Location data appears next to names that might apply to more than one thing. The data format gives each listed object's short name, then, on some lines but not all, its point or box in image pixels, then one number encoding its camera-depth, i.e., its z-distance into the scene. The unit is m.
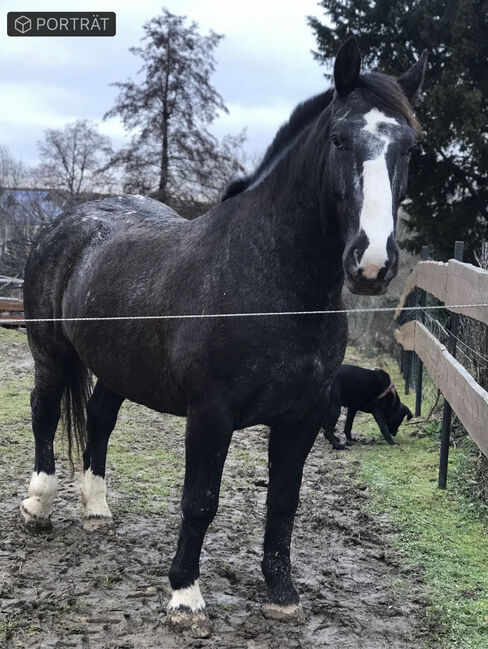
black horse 2.55
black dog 7.04
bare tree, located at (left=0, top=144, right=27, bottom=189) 30.38
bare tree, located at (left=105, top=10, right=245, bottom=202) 18.27
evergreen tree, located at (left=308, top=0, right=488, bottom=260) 13.11
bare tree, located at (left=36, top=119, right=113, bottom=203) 21.58
